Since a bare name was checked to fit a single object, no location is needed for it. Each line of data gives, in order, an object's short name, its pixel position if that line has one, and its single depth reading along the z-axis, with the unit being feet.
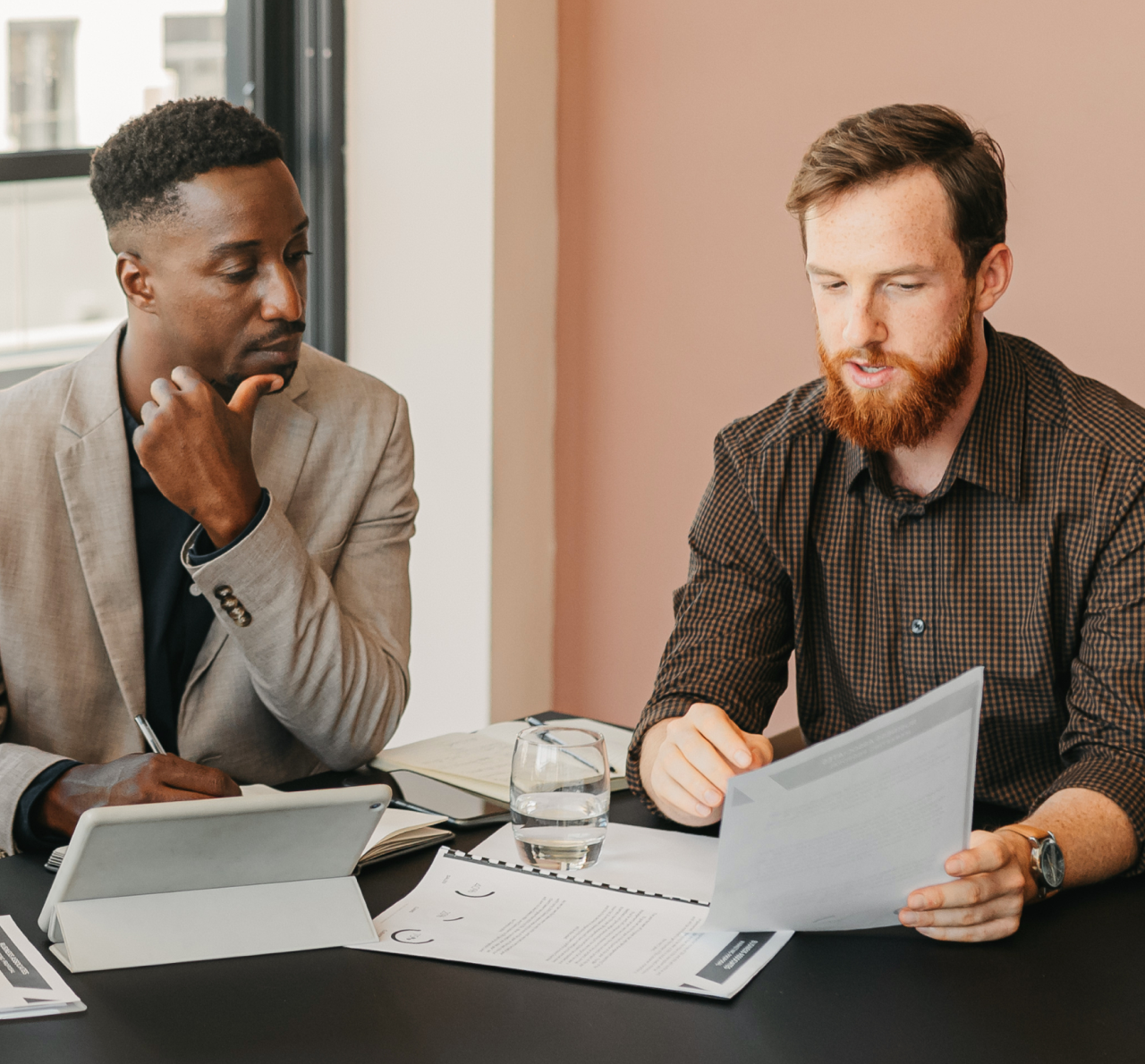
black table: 6.22
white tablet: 6.49
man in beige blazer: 8.03
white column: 12.79
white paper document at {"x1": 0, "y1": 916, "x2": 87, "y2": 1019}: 6.31
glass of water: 7.16
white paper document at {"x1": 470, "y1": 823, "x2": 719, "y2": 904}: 7.07
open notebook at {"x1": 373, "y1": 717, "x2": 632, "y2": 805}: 7.94
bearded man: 8.05
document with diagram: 6.56
